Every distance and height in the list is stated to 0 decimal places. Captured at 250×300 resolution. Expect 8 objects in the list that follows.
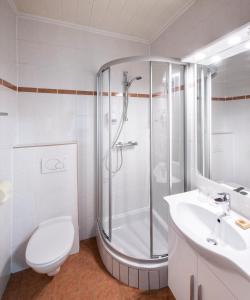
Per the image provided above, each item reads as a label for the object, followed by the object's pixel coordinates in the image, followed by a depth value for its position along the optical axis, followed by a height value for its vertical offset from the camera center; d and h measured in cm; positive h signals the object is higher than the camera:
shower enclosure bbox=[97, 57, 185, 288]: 154 -8
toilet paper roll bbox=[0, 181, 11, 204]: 98 -24
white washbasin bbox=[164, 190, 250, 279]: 69 -45
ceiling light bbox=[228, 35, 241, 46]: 107 +71
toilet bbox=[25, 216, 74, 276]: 124 -79
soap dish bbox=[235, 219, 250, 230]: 92 -43
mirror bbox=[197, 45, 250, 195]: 113 +21
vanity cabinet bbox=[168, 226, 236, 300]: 79 -69
